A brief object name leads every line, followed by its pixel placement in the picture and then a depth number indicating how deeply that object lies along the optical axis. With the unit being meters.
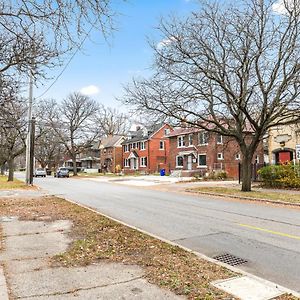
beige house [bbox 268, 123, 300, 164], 29.44
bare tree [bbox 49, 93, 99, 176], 56.59
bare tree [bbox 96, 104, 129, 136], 85.31
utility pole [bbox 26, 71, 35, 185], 25.83
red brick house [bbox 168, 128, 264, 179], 41.50
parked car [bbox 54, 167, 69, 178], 53.38
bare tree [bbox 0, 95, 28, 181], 32.73
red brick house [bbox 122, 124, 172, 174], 56.81
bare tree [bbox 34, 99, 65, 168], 42.56
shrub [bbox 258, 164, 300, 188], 22.84
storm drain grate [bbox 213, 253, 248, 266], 6.13
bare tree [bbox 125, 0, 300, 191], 18.89
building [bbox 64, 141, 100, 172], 91.32
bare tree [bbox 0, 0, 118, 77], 6.70
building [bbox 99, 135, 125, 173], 72.00
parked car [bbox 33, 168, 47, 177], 57.32
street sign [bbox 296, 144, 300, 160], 20.27
